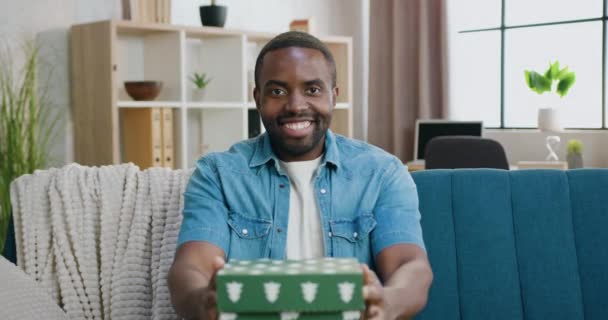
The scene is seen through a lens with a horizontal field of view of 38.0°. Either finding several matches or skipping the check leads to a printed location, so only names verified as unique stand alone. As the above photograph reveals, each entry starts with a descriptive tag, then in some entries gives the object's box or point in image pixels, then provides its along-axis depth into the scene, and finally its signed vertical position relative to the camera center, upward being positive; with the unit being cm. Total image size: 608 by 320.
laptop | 536 -17
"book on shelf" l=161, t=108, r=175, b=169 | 434 -16
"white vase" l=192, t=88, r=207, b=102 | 476 +5
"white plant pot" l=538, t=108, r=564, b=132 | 518 -11
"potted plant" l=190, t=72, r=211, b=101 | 474 +10
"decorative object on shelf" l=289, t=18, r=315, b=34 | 506 +45
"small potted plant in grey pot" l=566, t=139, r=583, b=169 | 499 -31
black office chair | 422 -25
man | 175 -18
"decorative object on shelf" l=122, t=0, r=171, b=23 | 438 +47
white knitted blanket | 193 -30
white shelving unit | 410 +13
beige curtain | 561 +21
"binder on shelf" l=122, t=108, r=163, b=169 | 431 -16
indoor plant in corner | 371 -7
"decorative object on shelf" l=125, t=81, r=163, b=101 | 428 +7
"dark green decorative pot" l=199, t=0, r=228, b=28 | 459 +46
